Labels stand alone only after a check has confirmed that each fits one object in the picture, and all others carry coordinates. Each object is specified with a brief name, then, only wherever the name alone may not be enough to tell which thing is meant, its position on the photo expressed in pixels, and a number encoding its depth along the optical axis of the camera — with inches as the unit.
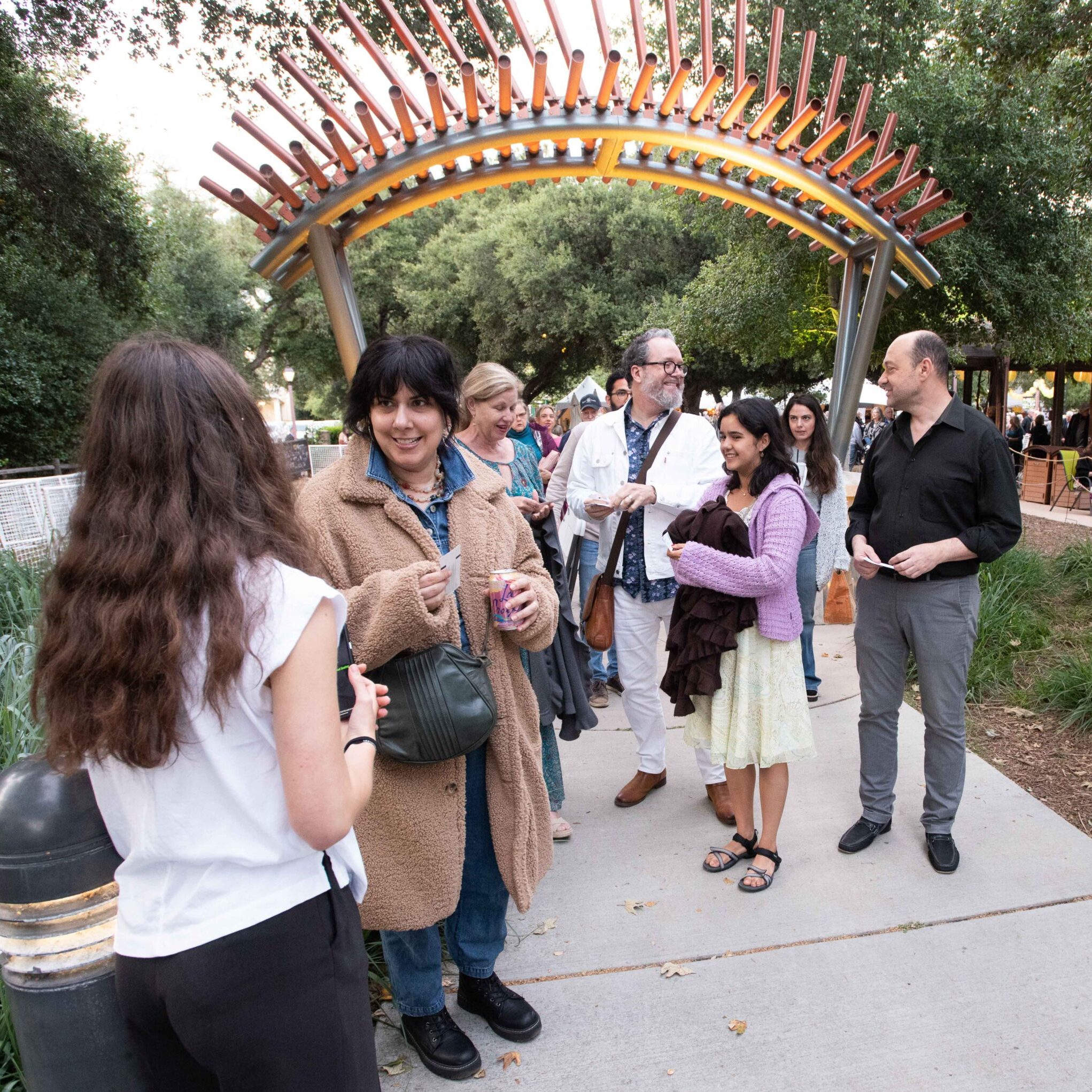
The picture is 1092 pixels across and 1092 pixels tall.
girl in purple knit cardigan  120.6
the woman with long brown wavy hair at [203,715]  46.4
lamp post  1096.7
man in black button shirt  122.8
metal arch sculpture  166.4
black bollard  60.4
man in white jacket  147.6
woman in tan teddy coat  82.4
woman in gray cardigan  190.4
